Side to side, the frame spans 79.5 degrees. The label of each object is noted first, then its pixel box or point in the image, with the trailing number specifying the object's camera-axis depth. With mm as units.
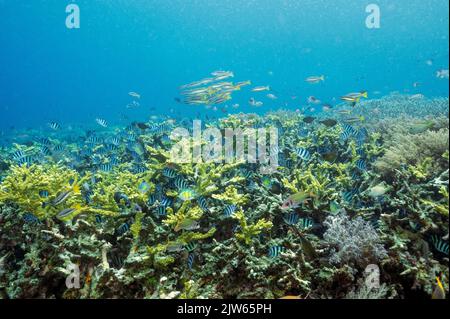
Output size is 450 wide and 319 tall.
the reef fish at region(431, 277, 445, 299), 2508
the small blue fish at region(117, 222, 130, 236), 3797
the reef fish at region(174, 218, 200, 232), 3453
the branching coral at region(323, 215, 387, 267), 3168
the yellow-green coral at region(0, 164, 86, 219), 3617
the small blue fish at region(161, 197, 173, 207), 3895
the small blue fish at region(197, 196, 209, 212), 3954
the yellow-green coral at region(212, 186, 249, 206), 3895
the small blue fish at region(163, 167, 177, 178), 4402
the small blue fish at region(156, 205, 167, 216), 3881
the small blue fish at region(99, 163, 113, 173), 5568
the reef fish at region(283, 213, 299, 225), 3586
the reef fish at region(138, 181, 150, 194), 3973
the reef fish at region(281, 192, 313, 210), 3558
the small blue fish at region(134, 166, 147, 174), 5115
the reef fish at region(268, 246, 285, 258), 3272
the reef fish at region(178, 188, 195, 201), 3762
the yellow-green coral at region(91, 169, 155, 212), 3888
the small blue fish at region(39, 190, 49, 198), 3824
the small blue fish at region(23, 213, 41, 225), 3699
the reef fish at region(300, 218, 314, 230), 3655
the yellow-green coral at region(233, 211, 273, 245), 3537
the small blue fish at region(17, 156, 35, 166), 5739
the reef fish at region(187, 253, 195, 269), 3468
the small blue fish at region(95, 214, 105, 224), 3902
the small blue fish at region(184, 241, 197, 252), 3475
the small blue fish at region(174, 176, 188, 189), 4017
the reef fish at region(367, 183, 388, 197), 3936
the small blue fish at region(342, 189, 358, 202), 3871
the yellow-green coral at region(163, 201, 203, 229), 3539
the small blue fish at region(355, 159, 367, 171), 4844
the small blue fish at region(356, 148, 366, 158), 5892
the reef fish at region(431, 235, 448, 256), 2953
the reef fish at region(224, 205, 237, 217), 3705
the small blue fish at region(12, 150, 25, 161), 5758
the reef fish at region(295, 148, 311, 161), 4469
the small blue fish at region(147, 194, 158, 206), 4062
